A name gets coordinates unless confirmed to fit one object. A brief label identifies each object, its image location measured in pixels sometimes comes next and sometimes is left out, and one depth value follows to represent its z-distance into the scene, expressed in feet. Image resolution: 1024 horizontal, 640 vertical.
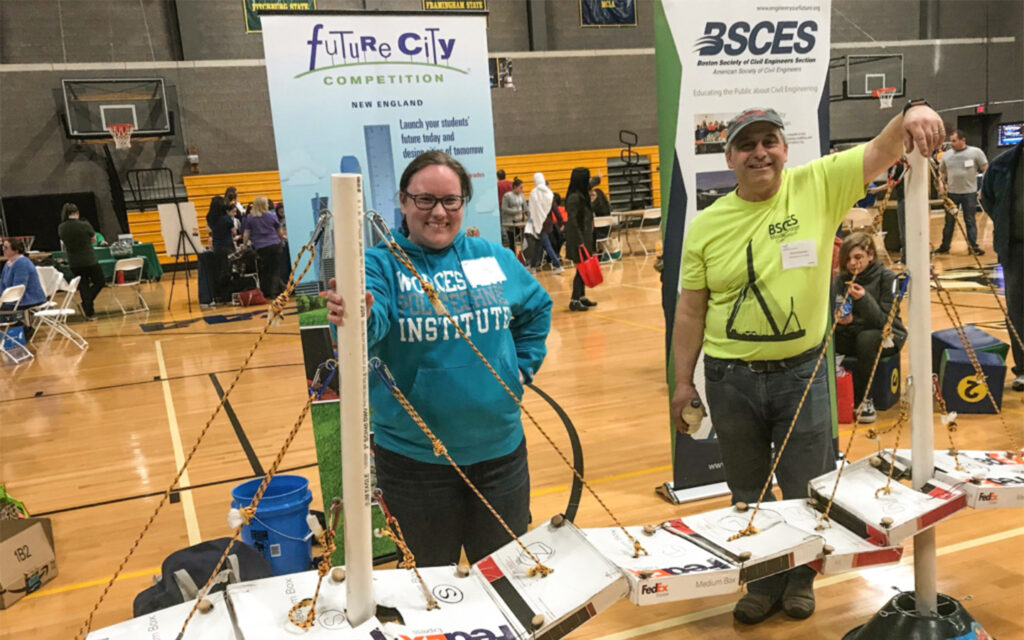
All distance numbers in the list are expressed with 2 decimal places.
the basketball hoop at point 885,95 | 63.21
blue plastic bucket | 10.39
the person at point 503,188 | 39.32
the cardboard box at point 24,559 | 10.36
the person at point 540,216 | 37.06
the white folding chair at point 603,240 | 41.27
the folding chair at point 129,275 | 36.92
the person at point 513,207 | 41.98
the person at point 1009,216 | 14.16
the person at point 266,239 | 33.99
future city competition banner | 9.64
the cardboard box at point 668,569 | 4.96
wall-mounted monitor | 60.54
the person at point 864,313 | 14.80
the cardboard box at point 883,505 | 5.74
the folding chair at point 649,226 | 55.88
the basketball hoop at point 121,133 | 48.47
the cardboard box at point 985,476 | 5.99
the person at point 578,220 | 29.45
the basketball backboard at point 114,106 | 48.49
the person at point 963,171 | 33.12
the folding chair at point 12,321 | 26.78
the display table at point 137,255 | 40.47
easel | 39.66
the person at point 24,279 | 27.76
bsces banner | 10.79
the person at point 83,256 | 32.94
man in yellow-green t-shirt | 6.98
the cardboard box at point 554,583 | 4.53
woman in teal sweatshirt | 6.13
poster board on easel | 40.77
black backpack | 7.99
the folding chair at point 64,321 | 28.37
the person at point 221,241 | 34.86
